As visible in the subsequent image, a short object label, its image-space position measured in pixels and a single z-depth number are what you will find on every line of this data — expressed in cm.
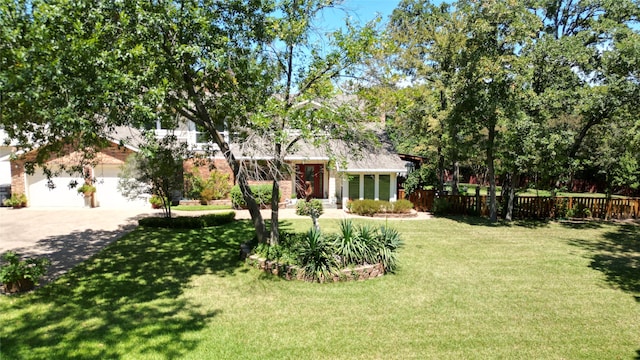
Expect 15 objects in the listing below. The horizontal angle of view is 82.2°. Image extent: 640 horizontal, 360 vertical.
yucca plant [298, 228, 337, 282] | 938
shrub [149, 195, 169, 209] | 2026
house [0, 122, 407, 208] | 2067
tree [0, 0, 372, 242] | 625
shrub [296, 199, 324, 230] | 1928
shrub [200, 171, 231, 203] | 2153
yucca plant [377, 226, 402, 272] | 1010
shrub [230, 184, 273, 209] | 2053
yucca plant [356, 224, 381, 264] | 995
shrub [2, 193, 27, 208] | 1998
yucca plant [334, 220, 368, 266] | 980
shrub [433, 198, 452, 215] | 2050
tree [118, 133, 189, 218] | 1444
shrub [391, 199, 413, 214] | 1973
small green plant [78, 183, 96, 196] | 2014
